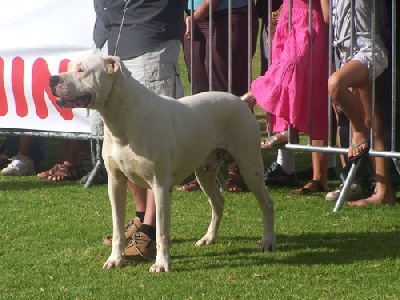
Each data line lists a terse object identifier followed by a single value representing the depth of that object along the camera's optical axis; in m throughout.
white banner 14.40
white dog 9.24
